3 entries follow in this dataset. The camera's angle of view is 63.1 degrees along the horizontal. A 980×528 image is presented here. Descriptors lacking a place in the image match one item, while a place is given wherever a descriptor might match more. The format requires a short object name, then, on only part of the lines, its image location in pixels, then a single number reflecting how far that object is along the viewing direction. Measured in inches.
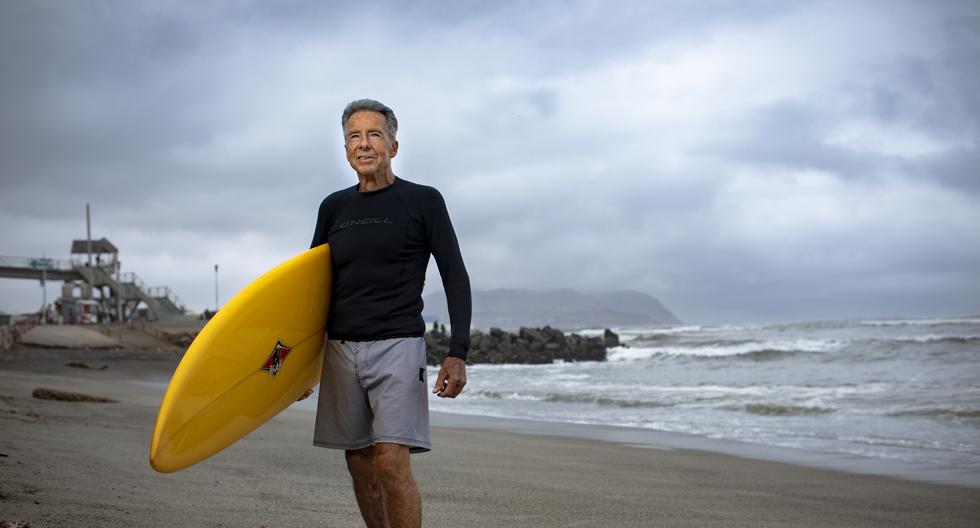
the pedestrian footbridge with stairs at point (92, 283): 1414.9
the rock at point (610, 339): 1315.2
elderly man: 95.4
